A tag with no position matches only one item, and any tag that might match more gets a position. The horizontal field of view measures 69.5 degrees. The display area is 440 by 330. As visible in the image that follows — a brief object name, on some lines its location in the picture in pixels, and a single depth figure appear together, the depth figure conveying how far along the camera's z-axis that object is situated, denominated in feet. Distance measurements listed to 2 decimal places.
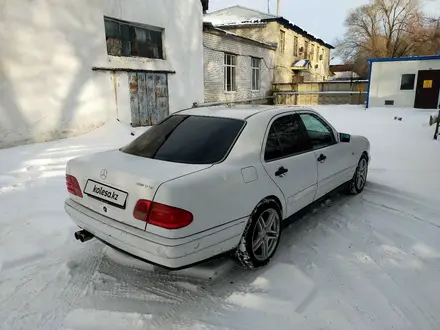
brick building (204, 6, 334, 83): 78.64
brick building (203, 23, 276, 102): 50.80
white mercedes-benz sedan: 7.07
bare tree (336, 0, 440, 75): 103.81
